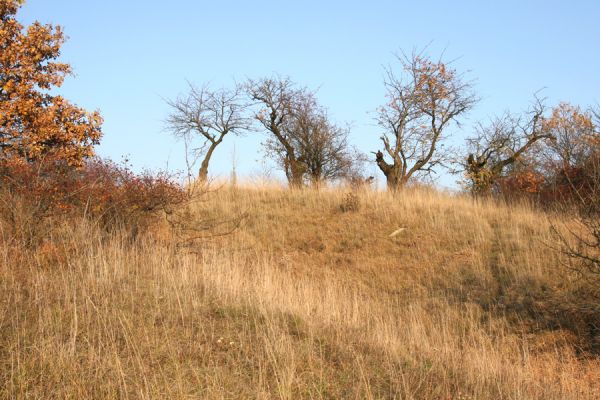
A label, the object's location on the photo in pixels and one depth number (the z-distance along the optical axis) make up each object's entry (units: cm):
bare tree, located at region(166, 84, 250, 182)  2545
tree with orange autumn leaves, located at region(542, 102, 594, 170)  3058
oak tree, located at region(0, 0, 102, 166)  1264
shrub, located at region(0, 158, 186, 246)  916
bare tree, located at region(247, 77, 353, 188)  2572
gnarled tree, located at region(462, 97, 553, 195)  2388
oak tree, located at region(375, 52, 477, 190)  2245
